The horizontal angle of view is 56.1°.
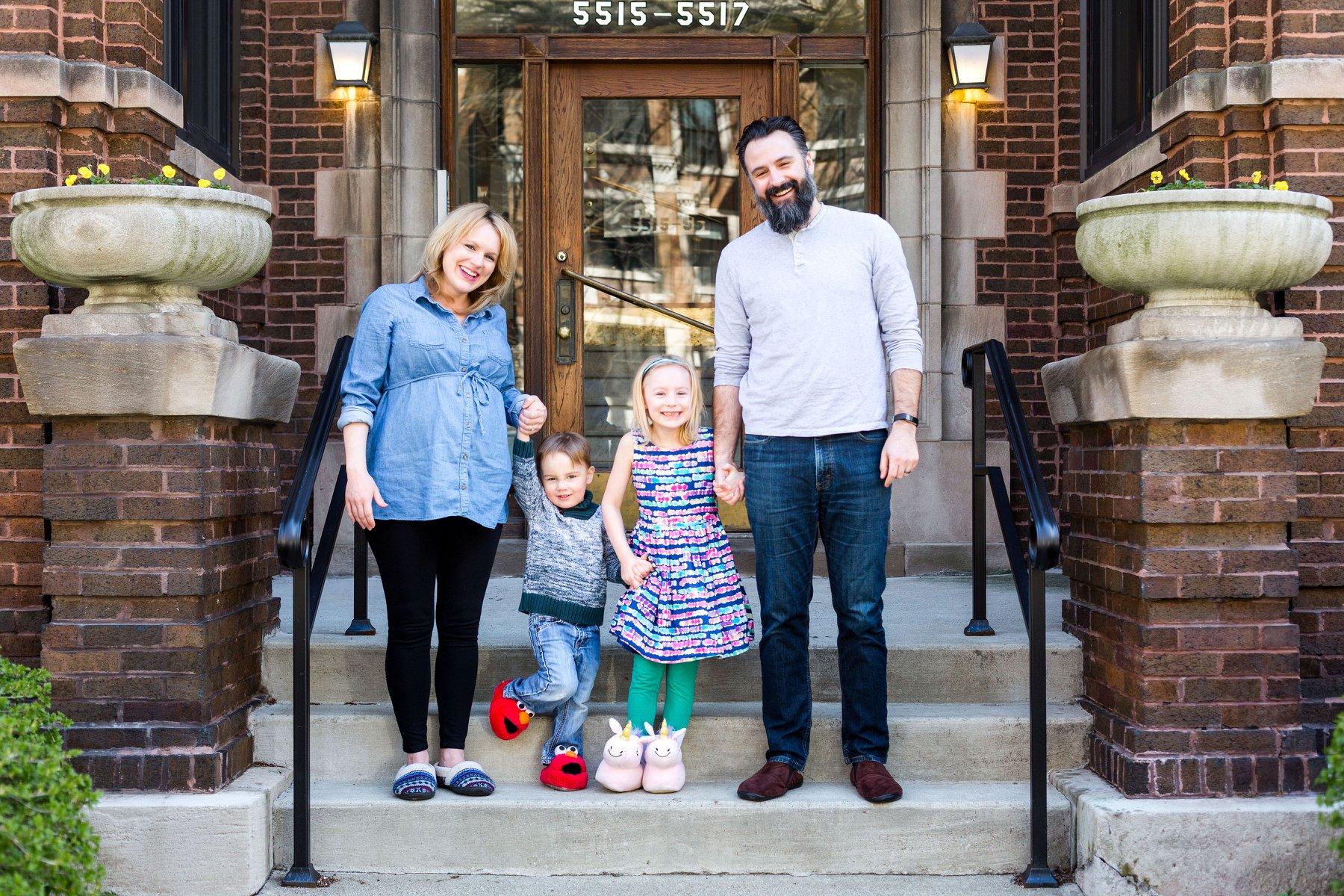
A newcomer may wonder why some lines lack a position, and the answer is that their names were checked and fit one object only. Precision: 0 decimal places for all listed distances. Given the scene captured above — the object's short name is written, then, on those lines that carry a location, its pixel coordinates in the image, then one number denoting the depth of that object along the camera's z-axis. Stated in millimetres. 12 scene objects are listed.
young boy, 3697
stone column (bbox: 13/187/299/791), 3475
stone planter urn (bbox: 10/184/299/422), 3418
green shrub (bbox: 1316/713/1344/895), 2861
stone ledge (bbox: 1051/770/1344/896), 3344
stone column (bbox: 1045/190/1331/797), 3459
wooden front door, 6320
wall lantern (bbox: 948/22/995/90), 5910
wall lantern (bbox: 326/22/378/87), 5859
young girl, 3574
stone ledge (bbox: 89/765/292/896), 3406
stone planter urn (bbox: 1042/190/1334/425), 3395
